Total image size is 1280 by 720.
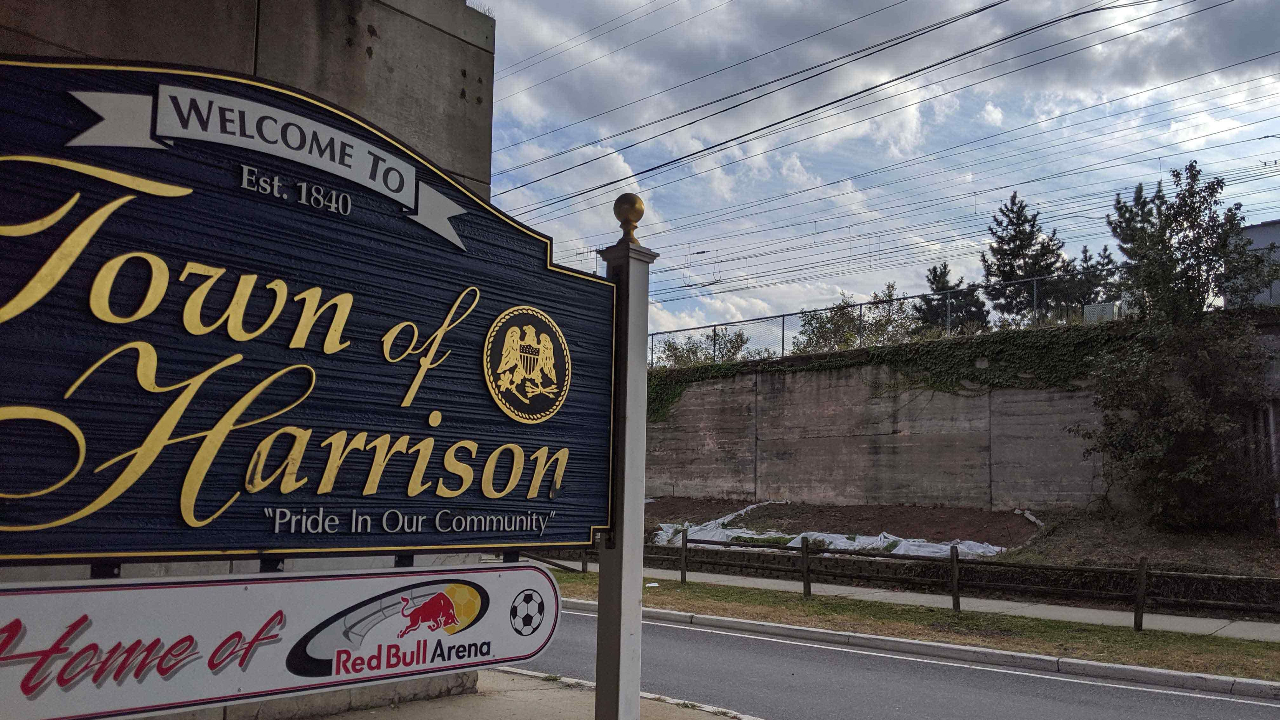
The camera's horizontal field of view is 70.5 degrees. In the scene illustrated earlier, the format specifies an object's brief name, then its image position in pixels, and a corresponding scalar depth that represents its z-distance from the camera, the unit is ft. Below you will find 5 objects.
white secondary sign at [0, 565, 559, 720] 10.94
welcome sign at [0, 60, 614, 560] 11.07
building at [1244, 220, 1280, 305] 84.99
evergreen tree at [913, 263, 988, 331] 92.10
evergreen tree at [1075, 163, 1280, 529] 56.13
